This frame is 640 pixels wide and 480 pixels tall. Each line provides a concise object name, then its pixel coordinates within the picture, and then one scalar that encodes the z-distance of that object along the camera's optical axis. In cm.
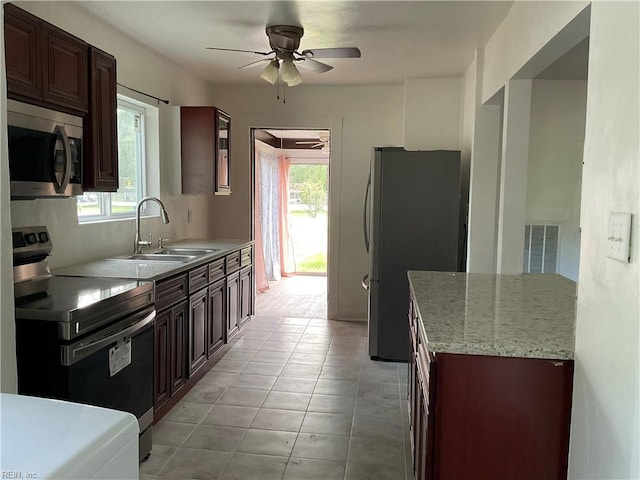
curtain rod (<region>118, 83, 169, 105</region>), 361
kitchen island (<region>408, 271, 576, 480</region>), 159
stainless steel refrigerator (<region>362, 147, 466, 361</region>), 401
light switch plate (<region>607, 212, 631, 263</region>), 115
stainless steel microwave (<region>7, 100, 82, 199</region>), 211
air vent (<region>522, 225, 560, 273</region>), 414
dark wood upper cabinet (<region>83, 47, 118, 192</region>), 269
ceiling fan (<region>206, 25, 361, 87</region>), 329
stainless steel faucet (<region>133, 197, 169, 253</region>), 351
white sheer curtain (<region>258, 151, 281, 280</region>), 722
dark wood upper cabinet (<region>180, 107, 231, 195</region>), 435
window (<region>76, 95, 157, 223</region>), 347
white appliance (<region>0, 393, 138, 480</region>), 90
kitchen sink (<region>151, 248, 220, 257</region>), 384
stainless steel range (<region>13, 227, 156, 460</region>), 196
